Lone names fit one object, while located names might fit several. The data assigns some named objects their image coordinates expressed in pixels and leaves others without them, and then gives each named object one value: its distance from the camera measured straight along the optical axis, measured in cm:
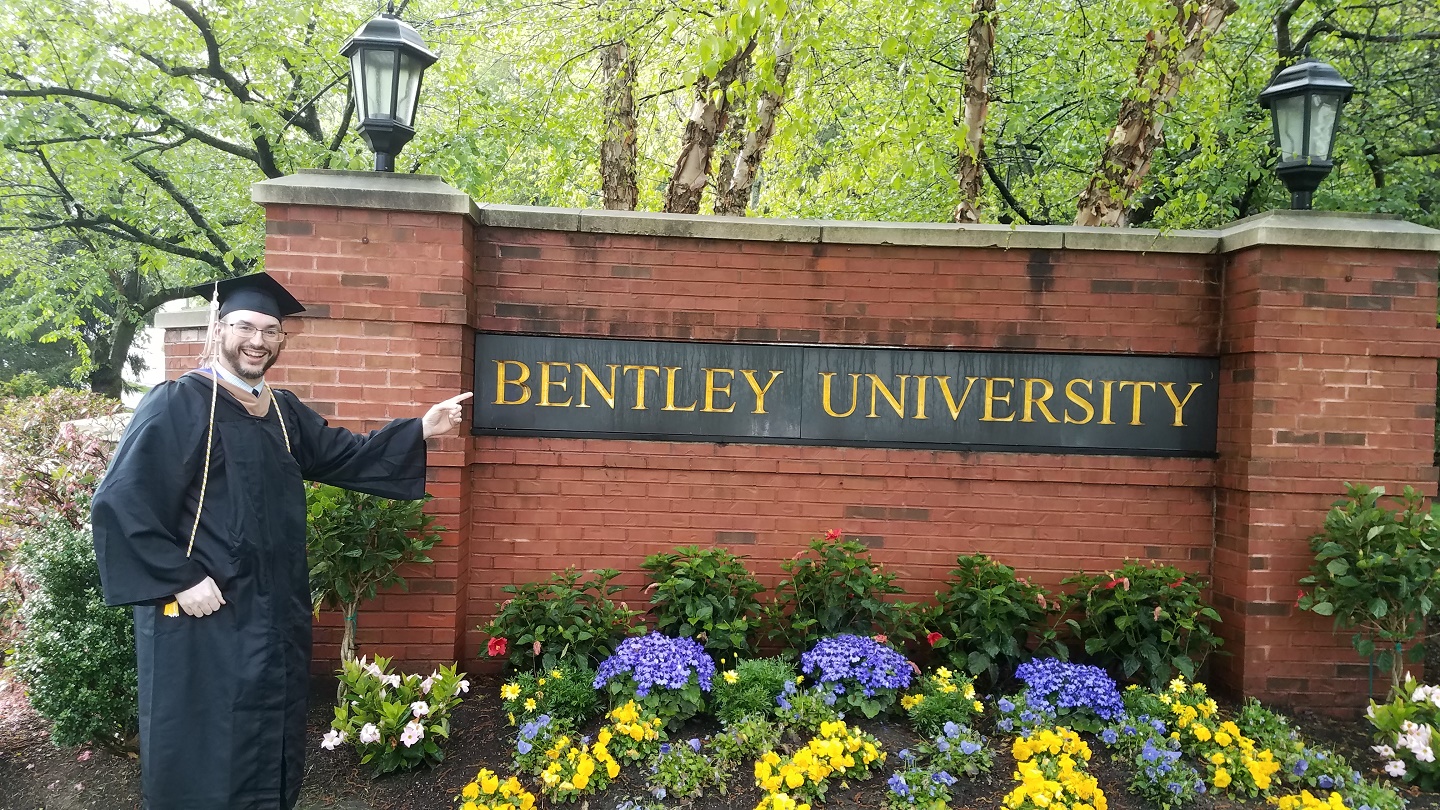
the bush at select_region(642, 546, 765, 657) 382
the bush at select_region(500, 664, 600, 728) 349
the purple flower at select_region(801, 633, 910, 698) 359
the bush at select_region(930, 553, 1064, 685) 390
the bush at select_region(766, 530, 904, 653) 394
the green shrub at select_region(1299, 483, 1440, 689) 363
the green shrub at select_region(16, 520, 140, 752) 312
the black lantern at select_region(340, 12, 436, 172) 391
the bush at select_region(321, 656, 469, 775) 324
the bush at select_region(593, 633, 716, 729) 345
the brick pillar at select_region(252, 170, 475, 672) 388
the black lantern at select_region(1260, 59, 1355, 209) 409
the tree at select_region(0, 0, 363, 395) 730
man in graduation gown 249
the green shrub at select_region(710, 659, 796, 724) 347
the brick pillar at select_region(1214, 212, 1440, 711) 401
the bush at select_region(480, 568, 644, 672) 380
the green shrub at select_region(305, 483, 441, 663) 346
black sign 427
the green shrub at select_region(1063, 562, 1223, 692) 386
